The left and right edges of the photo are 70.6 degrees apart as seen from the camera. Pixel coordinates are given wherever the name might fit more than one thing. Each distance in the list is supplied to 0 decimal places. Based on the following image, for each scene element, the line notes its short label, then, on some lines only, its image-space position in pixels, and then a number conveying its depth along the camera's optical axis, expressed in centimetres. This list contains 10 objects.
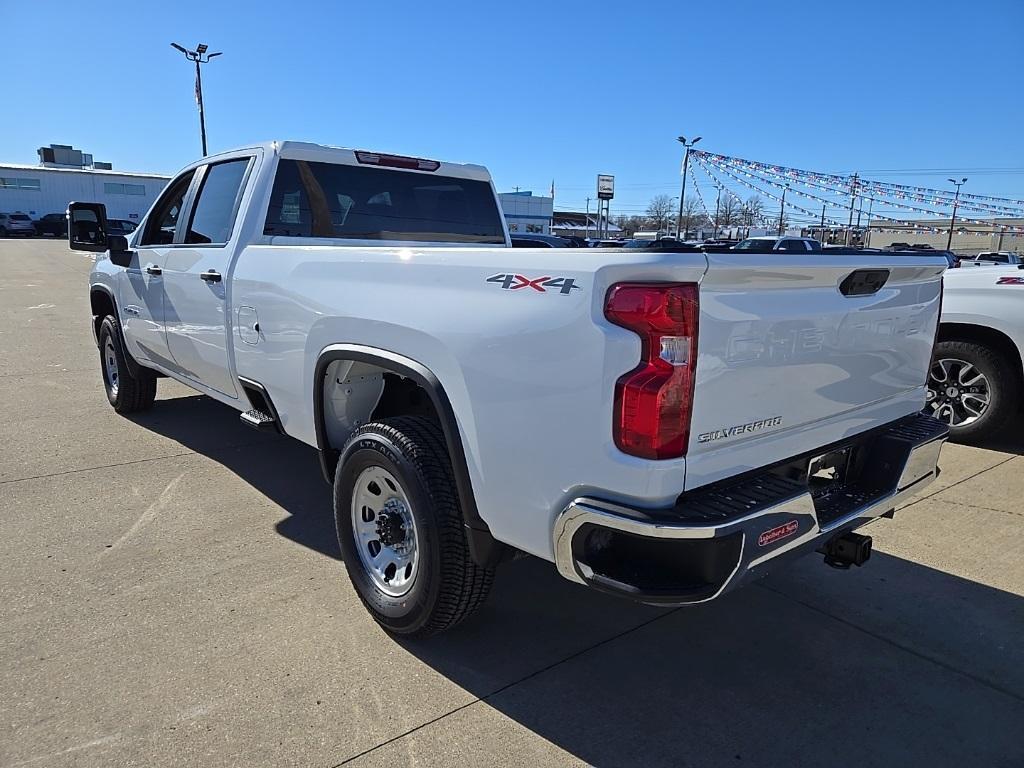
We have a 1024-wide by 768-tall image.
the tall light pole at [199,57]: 3172
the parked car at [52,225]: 4884
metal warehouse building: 5741
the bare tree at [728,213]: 7760
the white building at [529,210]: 6462
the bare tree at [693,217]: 7795
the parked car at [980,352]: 537
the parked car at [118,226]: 3604
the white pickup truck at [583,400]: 204
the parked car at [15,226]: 4882
